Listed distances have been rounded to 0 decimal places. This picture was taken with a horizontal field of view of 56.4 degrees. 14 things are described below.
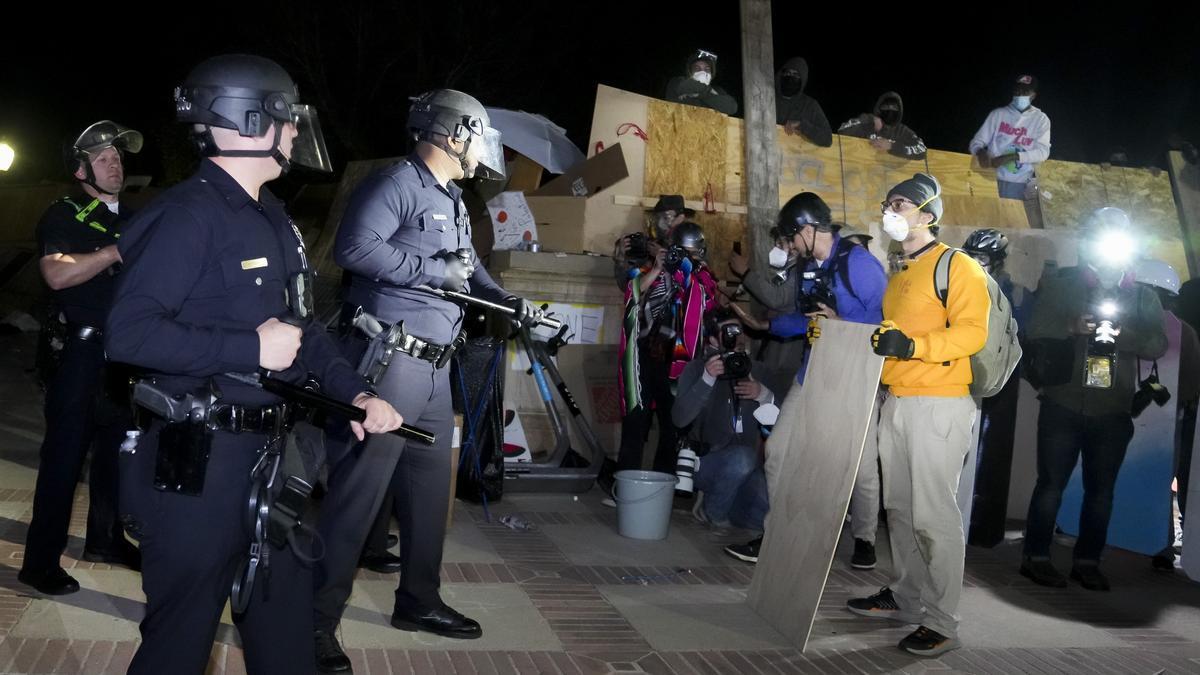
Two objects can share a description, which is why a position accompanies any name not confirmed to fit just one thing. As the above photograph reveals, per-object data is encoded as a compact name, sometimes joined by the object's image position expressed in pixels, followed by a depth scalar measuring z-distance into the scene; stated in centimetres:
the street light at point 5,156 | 2294
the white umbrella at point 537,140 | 1029
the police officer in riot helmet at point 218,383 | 279
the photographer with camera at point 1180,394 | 761
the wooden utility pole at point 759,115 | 949
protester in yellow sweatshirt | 512
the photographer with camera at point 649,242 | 834
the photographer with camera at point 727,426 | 746
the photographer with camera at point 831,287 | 619
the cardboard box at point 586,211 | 923
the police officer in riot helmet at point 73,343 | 510
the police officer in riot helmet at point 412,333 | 443
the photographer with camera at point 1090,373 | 693
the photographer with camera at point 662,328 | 801
